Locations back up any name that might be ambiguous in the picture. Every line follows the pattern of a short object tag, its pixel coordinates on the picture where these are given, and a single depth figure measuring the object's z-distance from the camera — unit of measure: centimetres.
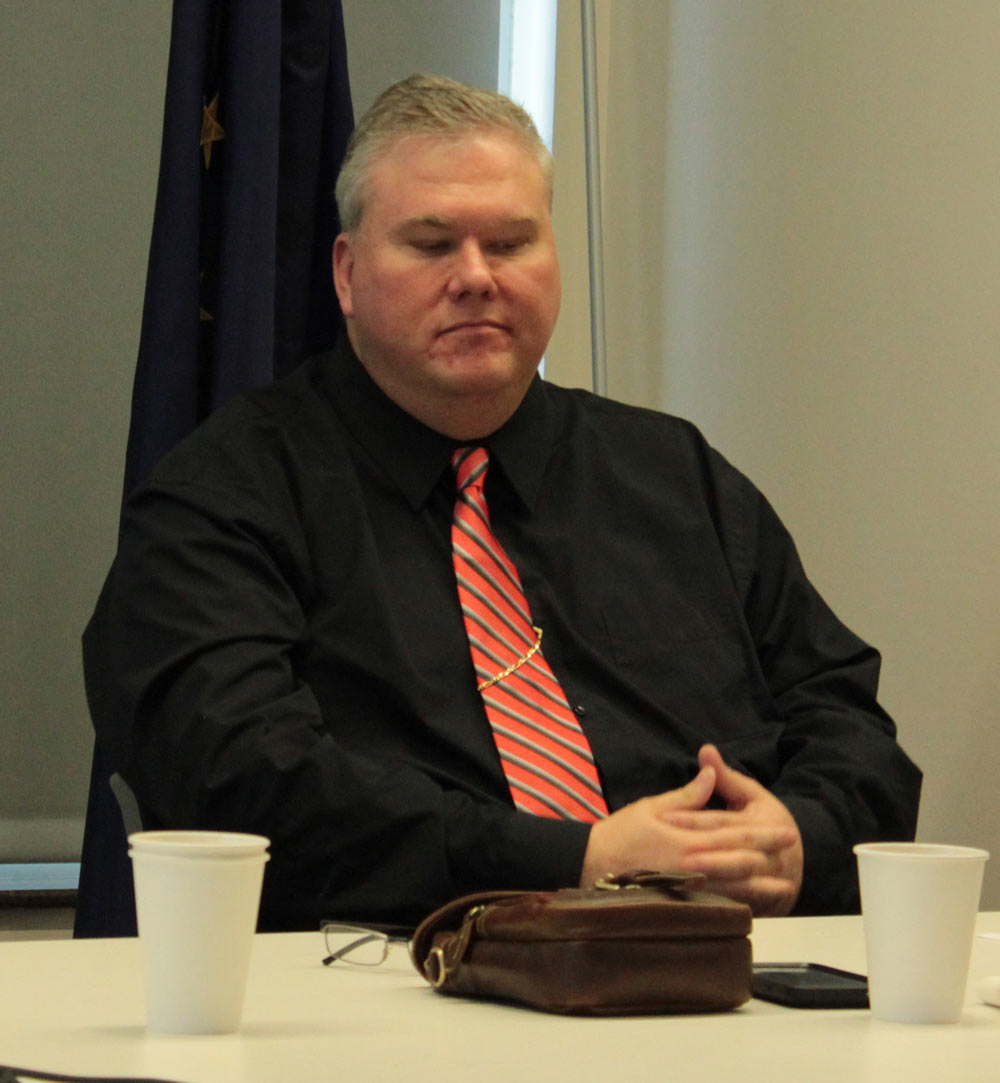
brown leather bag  292
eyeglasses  319
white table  280
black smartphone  301
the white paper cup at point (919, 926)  293
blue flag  526
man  370
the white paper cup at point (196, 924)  285
